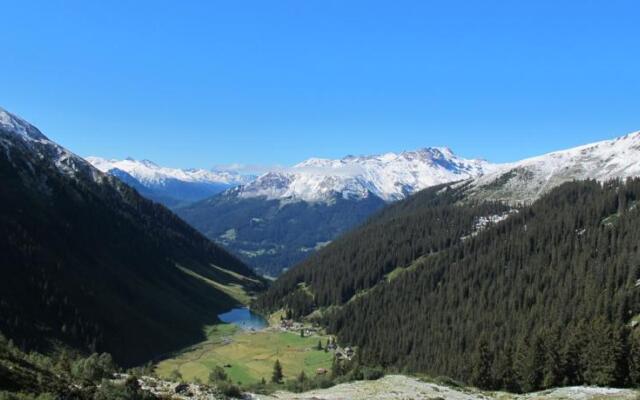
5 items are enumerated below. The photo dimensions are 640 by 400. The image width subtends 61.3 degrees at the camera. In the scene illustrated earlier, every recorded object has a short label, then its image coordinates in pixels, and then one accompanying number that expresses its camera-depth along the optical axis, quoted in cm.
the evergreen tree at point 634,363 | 10844
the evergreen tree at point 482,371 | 12062
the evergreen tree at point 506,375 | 11667
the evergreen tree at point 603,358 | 10825
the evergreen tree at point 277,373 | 16185
